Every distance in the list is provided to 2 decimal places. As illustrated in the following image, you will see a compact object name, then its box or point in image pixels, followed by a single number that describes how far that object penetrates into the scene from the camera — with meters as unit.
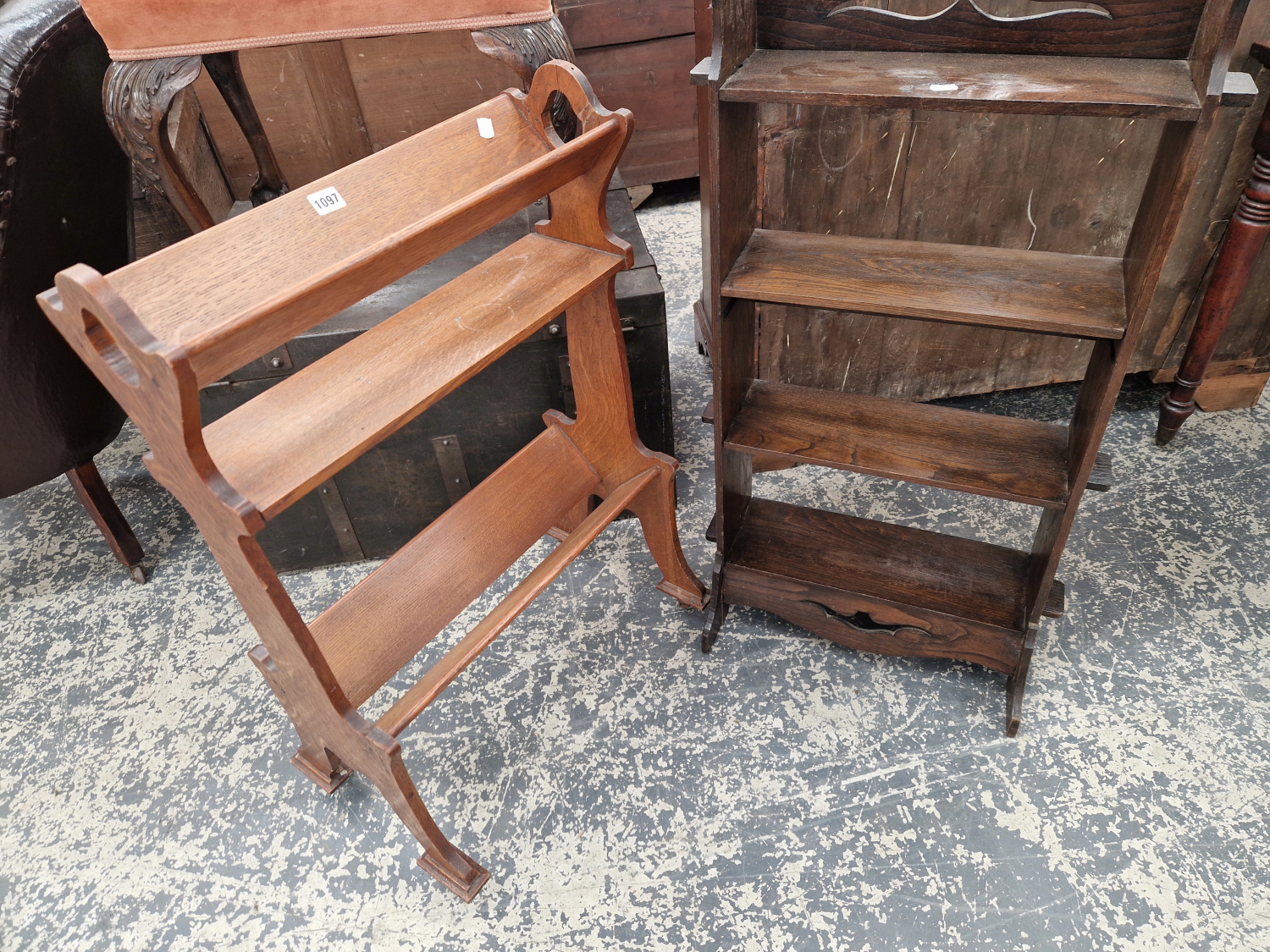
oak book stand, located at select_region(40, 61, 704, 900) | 0.91
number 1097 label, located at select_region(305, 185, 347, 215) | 1.15
